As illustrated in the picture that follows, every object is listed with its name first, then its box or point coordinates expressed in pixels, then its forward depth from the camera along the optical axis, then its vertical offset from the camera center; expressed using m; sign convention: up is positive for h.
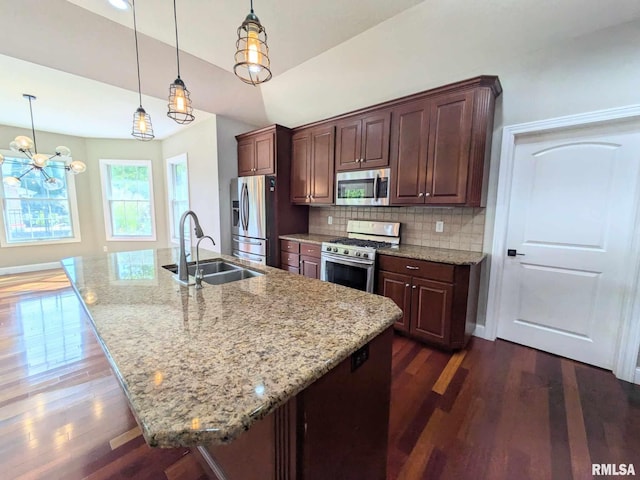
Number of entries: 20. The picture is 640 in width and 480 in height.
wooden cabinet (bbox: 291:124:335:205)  3.38 +0.56
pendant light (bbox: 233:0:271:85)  1.23 +0.72
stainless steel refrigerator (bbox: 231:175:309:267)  3.62 -0.11
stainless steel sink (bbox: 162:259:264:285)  1.93 -0.47
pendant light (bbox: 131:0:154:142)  2.09 +0.63
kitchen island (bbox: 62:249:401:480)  0.63 -0.45
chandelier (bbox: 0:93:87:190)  3.34 +0.70
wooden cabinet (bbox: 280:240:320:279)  3.36 -0.63
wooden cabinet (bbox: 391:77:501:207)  2.31 +0.60
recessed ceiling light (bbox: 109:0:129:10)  1.80 +1.35
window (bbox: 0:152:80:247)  4.85 -0.03
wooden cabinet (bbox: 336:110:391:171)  2.88 +0.75
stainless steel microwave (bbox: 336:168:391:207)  2.93 +0.24
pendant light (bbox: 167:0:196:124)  1.70 +0.67
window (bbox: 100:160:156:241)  5.61 +0.14
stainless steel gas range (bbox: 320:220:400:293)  2.79 -0.47
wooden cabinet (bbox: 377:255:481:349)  2.36 -0.79
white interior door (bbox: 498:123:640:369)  2.12 -0.24
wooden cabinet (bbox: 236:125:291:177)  3.68 +0.83
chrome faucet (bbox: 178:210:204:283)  1.50 -0.28
